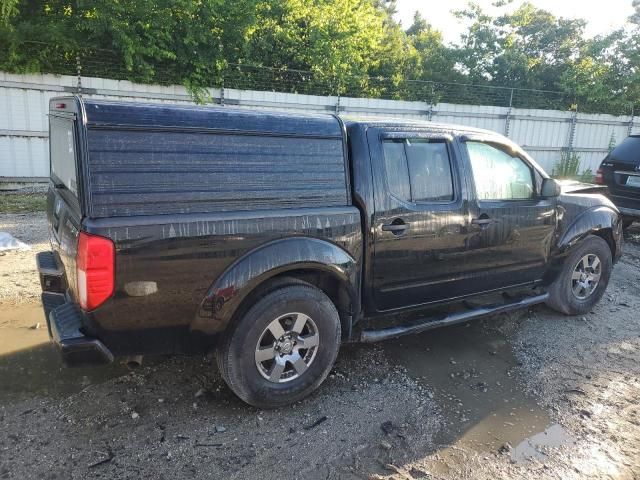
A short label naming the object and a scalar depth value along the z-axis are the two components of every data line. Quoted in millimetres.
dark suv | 8016
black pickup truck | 2670
